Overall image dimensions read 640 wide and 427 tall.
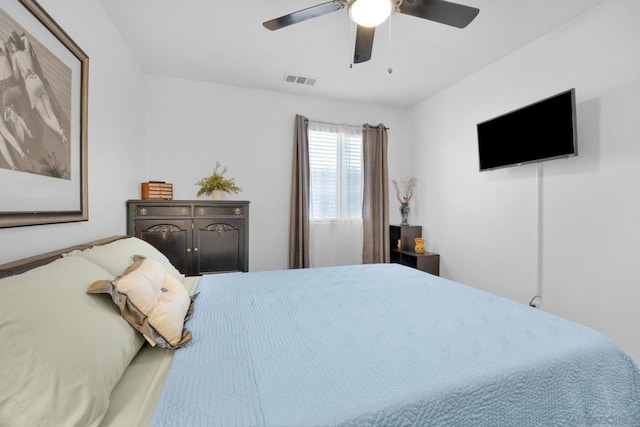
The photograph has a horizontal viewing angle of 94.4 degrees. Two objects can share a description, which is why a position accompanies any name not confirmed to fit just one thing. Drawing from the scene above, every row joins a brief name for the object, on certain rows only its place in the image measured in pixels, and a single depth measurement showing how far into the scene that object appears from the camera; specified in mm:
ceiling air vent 3379
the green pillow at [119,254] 1280
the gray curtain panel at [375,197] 4074
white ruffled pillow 988
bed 671
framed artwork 1207
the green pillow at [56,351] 591
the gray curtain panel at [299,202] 3742
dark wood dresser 2773
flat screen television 2252
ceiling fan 1715
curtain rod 3935
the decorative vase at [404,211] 4184
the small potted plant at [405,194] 4195
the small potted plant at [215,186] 3279
